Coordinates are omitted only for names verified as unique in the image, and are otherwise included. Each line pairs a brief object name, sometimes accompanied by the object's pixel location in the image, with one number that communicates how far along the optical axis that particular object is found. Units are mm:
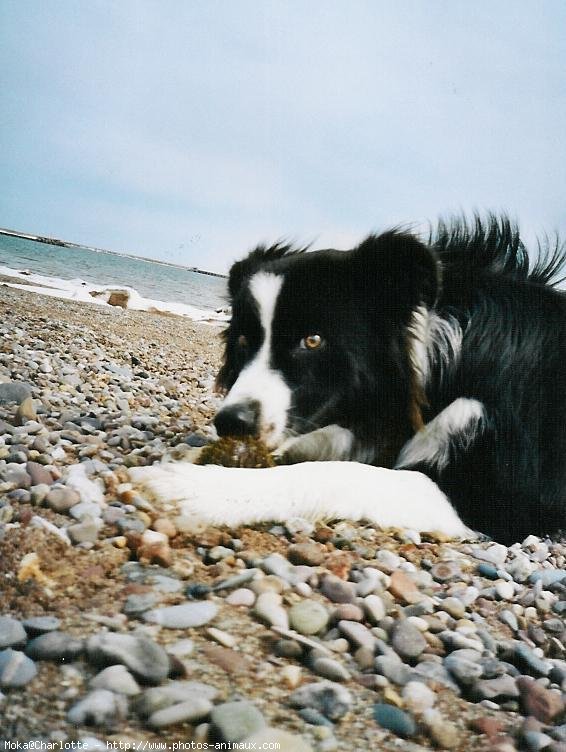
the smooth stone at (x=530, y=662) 383
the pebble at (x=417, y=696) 332
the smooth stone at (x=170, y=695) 284
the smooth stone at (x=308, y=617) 377
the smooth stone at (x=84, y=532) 425
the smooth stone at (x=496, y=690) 350
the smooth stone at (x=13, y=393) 709
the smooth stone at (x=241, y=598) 388
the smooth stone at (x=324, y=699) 317
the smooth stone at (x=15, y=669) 287
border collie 585
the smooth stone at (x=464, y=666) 357
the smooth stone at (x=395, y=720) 314
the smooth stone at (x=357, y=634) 369
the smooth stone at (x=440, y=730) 312
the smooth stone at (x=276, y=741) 277
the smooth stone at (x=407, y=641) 374
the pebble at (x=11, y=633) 317
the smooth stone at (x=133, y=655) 308
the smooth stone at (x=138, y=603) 361
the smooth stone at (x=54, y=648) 311
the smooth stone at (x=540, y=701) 342
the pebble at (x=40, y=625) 328
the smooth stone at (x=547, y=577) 500
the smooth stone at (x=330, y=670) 341
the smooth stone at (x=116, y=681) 291
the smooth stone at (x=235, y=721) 279
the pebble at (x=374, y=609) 399
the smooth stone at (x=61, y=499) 460
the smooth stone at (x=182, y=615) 357
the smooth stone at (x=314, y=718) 306
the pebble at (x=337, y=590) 413
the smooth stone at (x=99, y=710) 270
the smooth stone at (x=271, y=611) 373
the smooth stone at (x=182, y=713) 277
